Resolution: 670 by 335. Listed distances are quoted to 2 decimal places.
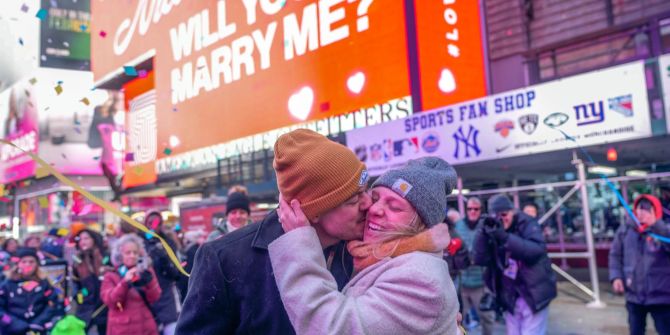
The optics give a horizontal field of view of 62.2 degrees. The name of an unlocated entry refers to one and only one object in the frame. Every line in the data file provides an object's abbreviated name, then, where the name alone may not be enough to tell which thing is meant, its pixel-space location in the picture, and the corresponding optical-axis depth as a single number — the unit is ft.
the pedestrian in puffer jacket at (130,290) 19.21
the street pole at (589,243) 30.73
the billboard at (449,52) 49.78
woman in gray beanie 5.33
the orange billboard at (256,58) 51.88
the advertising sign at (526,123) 27.18
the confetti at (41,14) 16.58
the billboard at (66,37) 128.88
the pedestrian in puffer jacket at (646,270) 18.13
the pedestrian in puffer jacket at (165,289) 20.86
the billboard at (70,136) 137.69
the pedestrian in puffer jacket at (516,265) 18.71
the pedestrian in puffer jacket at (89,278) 22.89
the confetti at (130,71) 17.17
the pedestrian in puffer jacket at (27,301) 20.48
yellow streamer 7.86
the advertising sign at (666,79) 25.88
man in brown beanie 6.12
